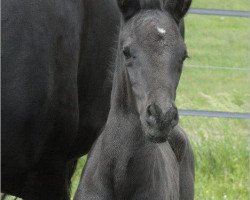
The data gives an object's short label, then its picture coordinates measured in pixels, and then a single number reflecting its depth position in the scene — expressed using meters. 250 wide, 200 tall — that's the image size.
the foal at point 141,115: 5.27
